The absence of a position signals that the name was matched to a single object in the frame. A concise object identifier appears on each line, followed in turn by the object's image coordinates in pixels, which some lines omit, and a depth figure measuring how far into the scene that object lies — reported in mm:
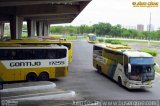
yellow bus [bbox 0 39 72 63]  22574
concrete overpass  30668
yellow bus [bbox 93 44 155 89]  17263
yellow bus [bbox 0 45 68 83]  18594
